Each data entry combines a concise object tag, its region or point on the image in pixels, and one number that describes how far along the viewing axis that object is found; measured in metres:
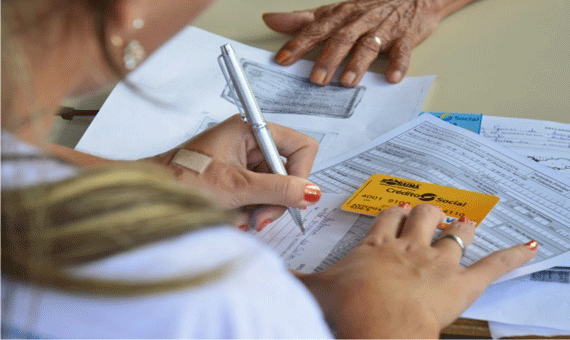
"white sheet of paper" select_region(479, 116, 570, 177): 0.89
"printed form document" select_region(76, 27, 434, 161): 0.98
